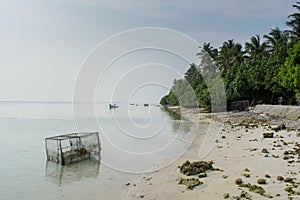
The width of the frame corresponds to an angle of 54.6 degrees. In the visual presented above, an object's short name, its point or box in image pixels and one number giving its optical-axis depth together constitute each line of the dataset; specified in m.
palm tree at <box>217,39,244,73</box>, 64.81
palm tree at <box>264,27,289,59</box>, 47.03
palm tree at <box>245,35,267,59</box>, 58.69
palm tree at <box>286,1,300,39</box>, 43.75
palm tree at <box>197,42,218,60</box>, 78.16
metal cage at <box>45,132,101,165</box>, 19.61
